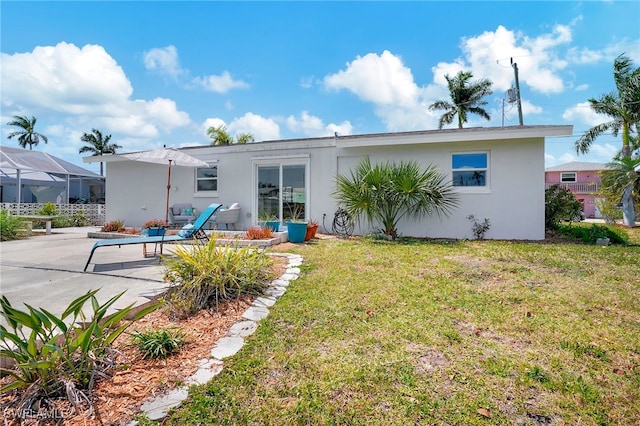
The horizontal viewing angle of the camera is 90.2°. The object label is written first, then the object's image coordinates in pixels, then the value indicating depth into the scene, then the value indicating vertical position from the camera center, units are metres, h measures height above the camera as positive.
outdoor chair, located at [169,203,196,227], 11.46 +0.03
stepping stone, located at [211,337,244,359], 2.89 -1.25
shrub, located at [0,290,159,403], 2.18 -1.03
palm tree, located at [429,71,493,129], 29.48 +11.02
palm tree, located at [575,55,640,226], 18.44 +6.80
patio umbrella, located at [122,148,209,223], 8.29 +1.56
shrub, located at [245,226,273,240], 8.16 -0.49
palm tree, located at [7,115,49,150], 35.34 +9.34
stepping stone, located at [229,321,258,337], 3.29 -1.21
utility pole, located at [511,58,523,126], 19.81 +8.00
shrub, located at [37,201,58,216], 15.13 +0.23
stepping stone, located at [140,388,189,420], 2.10 -1.31
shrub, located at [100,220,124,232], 10.67 -0.41
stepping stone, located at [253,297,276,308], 4.01 -1.12
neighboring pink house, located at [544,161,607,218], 31.94 +4.30
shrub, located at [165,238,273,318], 3.92 -0.84
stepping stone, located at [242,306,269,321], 3.67 -1.16
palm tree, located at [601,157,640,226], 14.45 +1.76
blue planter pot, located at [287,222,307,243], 8.42 -0.42
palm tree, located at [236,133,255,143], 26.45 +6.53
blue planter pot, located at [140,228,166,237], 8.72 -0.46
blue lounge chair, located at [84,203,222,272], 6.13 -0.42
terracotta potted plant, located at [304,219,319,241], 8.72 -0.44
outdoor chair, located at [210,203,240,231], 10.98 -0.07
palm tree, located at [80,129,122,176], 39.22 +9.11
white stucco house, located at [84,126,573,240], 9.58 +1.37
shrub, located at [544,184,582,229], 10.20 +0.29
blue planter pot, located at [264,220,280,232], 9.59 -0.27
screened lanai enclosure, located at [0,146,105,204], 19.21 +2.68
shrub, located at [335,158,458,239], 9.21 +0.64
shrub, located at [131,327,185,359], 2.79 -1.15
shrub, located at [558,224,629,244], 8.96 -0.55
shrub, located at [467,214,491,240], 9.87 -0.37
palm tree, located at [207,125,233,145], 26.31 +6.63
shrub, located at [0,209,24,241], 10.07 -0.38
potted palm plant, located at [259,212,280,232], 9.62 -0.17
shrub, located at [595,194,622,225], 15.67 +0.31
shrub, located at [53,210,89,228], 14.51 -0.28
